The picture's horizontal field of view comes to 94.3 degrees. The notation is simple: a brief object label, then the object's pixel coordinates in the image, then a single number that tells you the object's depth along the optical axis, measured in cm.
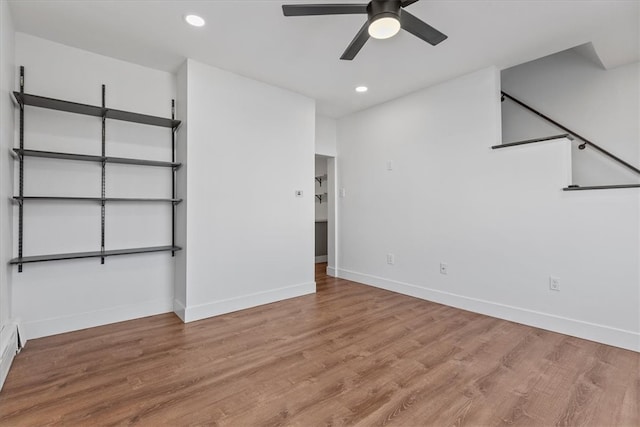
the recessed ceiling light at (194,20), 230
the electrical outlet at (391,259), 404
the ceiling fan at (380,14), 185
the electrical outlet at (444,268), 347
